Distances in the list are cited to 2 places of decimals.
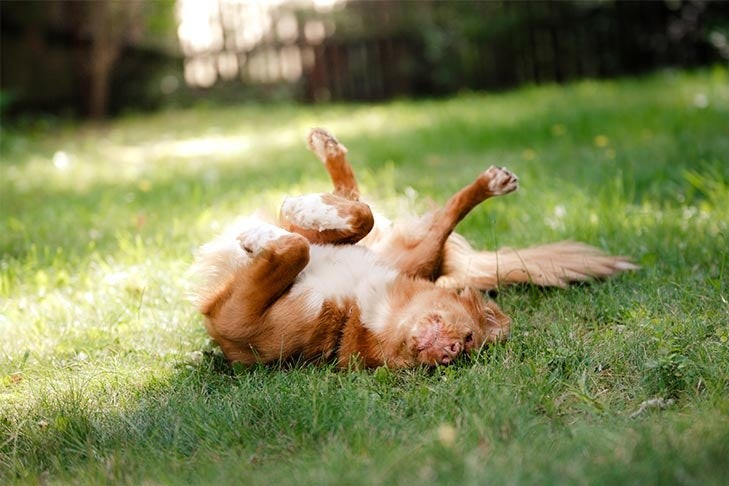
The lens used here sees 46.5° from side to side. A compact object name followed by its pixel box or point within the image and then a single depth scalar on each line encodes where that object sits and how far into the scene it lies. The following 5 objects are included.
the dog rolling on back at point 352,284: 2.93
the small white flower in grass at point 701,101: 7.29
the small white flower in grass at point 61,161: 7.72
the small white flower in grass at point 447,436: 2.19
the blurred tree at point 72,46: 11.83
